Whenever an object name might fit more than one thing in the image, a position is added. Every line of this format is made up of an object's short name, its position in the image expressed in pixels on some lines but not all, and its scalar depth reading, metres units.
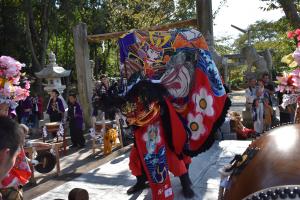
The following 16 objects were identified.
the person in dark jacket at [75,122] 8.27
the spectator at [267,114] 8.44
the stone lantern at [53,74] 10.48
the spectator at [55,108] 8.83
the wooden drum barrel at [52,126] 7.78
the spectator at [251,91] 8.70
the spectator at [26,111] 10.80
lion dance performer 3.83
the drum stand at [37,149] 5.18
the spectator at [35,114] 11.28
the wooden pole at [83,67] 9.75
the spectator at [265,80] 8.93
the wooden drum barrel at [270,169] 1.32
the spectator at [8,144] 1.61
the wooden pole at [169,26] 5.79
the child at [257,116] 8.34
